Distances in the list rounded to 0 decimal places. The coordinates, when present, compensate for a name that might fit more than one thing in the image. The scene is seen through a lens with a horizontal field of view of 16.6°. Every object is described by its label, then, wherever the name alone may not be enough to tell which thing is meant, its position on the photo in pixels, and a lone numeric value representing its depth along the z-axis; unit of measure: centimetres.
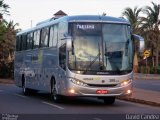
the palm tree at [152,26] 7898
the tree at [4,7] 4903
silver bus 2031
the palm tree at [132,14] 8444
